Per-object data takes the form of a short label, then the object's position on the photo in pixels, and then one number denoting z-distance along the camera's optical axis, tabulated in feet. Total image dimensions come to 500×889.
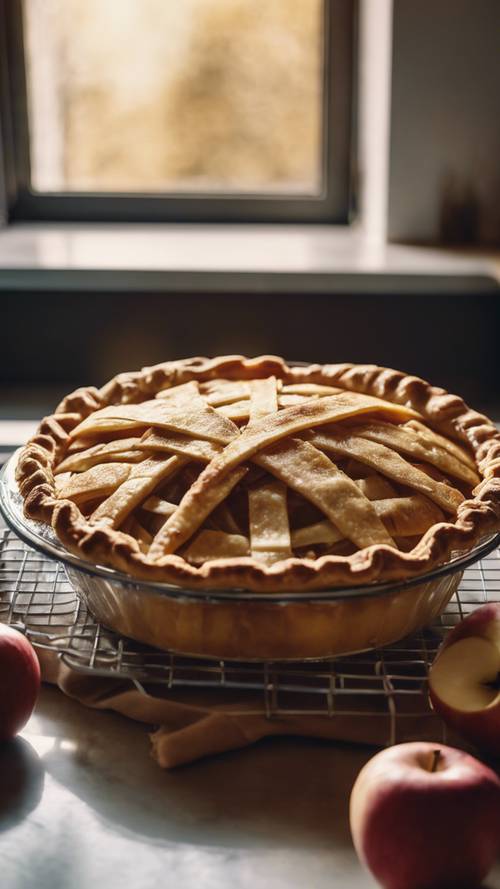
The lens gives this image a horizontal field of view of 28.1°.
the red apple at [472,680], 2.85
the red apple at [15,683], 2.93
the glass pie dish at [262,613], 3.02
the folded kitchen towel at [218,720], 2.91
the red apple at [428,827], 2.37
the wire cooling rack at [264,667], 3.00
